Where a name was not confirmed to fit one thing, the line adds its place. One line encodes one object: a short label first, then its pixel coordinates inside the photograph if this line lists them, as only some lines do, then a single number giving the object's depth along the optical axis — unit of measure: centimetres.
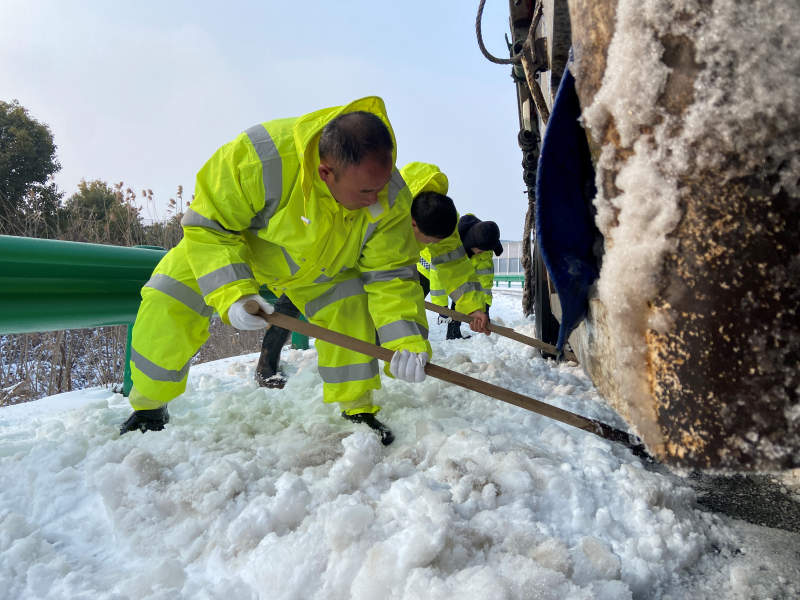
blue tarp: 104
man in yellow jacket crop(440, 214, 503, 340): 454
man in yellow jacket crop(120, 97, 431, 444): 184
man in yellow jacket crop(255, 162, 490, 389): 300
